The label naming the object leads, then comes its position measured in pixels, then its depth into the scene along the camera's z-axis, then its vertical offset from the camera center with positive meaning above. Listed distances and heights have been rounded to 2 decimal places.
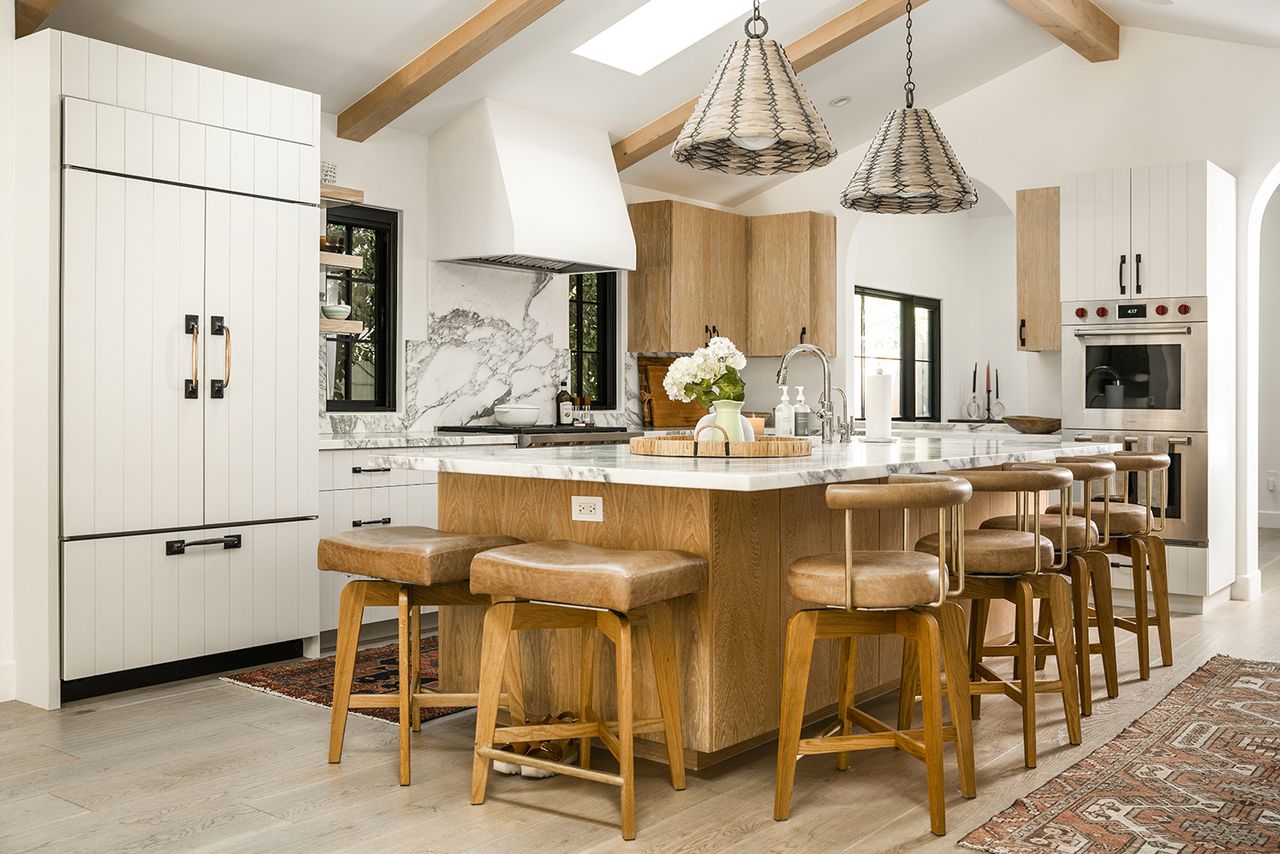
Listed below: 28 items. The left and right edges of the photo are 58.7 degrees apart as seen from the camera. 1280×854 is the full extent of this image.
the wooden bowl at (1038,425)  6.14 +0.01
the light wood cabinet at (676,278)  6.83 +0.91
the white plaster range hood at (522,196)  5.59 +1.18
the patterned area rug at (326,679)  3.91 -0.92
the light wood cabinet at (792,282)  7.24 +0.93
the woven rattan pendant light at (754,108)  3.14 +0.89
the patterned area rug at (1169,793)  2.59 -0.94
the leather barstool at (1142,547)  4.19 -0.46
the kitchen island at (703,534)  2.97 -0.31
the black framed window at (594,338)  6.86 +0.55
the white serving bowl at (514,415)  5.93 +0.07
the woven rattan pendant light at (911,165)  3.89 +0.90
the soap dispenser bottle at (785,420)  4.34 +0.03
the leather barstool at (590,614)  2.67 -0.46
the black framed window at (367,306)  5.59 +0.61
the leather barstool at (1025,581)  3.17 -0.45
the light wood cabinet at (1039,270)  6.23 +0.86
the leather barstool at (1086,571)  3.76 -0.49
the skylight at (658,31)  5.61 +1.98
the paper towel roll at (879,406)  4.43 +0.08
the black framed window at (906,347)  9.30 +0.68
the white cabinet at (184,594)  3.87 -0.60
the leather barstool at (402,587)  3.05 -0.44
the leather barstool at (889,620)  2.67 -0.47
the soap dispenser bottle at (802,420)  4.35 +0.03
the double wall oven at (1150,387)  5.59 +0.20
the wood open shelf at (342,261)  4.88 +0.73
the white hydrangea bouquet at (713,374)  3.62 +0.17
